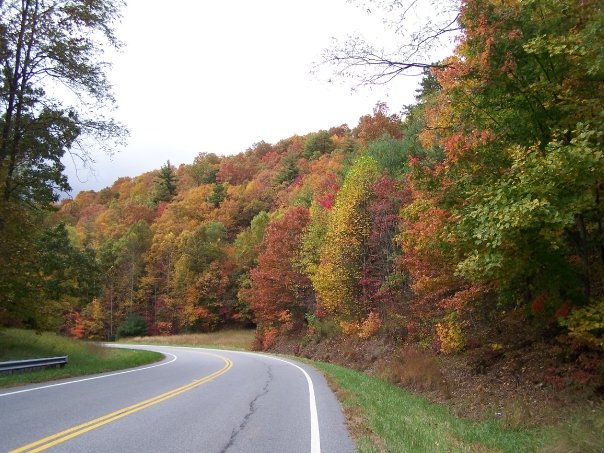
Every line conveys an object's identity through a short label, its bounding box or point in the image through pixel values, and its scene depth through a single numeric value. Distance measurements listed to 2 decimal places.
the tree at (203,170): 119.94
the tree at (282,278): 43.69
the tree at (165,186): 113.56
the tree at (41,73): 16.20
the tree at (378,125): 53.36
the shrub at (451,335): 16.17
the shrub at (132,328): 71.06
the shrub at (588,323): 9.04
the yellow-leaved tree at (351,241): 30.77
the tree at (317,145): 93.06
